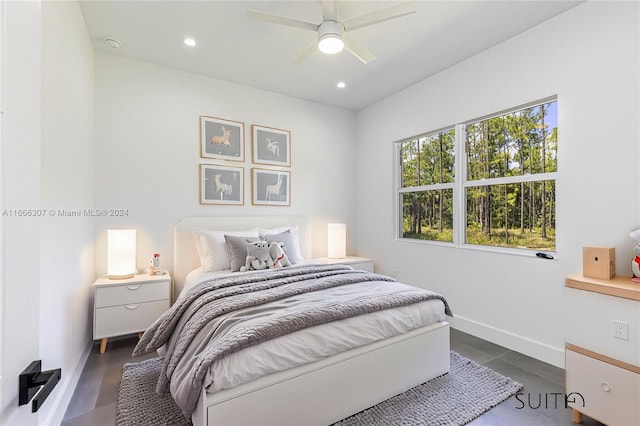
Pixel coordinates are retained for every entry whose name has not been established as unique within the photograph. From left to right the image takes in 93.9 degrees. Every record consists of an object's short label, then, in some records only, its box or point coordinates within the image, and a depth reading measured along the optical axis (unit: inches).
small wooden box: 76.4
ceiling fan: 78.1
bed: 55.8
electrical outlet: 74.1
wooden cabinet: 60.7
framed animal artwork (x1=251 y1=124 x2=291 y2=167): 147.1
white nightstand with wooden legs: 99.8
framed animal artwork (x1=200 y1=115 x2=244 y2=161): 134.9
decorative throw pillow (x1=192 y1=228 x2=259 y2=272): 119.5
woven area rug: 67.9
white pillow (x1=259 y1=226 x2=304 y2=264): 130.8
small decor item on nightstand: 115.2
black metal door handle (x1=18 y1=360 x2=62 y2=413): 21.0
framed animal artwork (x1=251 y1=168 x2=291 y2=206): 147.2
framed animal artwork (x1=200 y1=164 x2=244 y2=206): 134.8
